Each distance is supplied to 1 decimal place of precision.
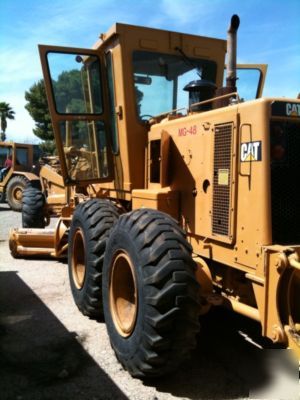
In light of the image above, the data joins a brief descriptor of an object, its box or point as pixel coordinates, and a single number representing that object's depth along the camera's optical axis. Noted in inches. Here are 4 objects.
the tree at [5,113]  2378.2
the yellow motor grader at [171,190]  134.0
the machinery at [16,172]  677.3
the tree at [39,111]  1434.5
